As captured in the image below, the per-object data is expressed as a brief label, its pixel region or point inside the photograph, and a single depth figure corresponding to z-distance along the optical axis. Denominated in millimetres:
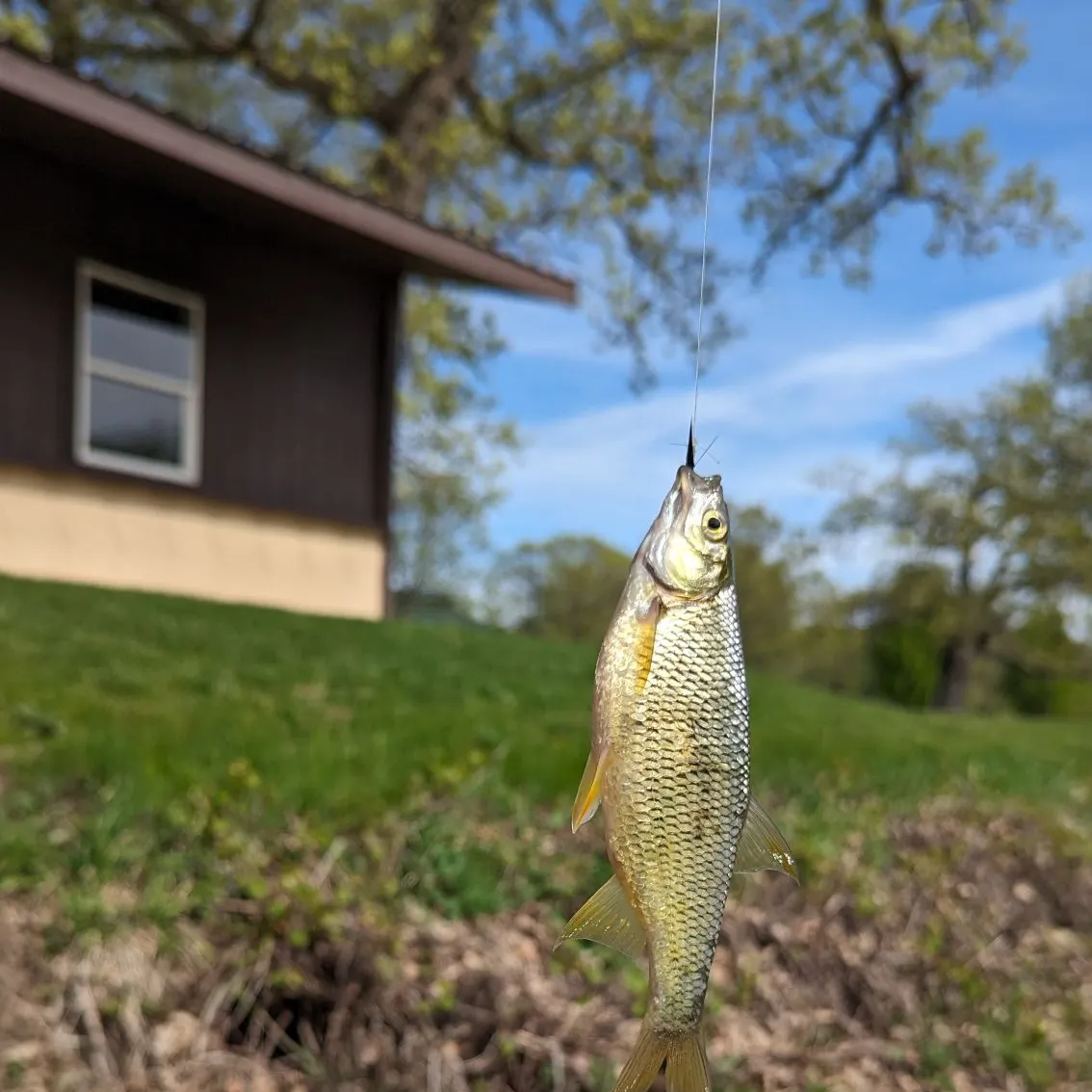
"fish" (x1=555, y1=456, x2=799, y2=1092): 1121
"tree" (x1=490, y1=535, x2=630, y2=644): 28094
